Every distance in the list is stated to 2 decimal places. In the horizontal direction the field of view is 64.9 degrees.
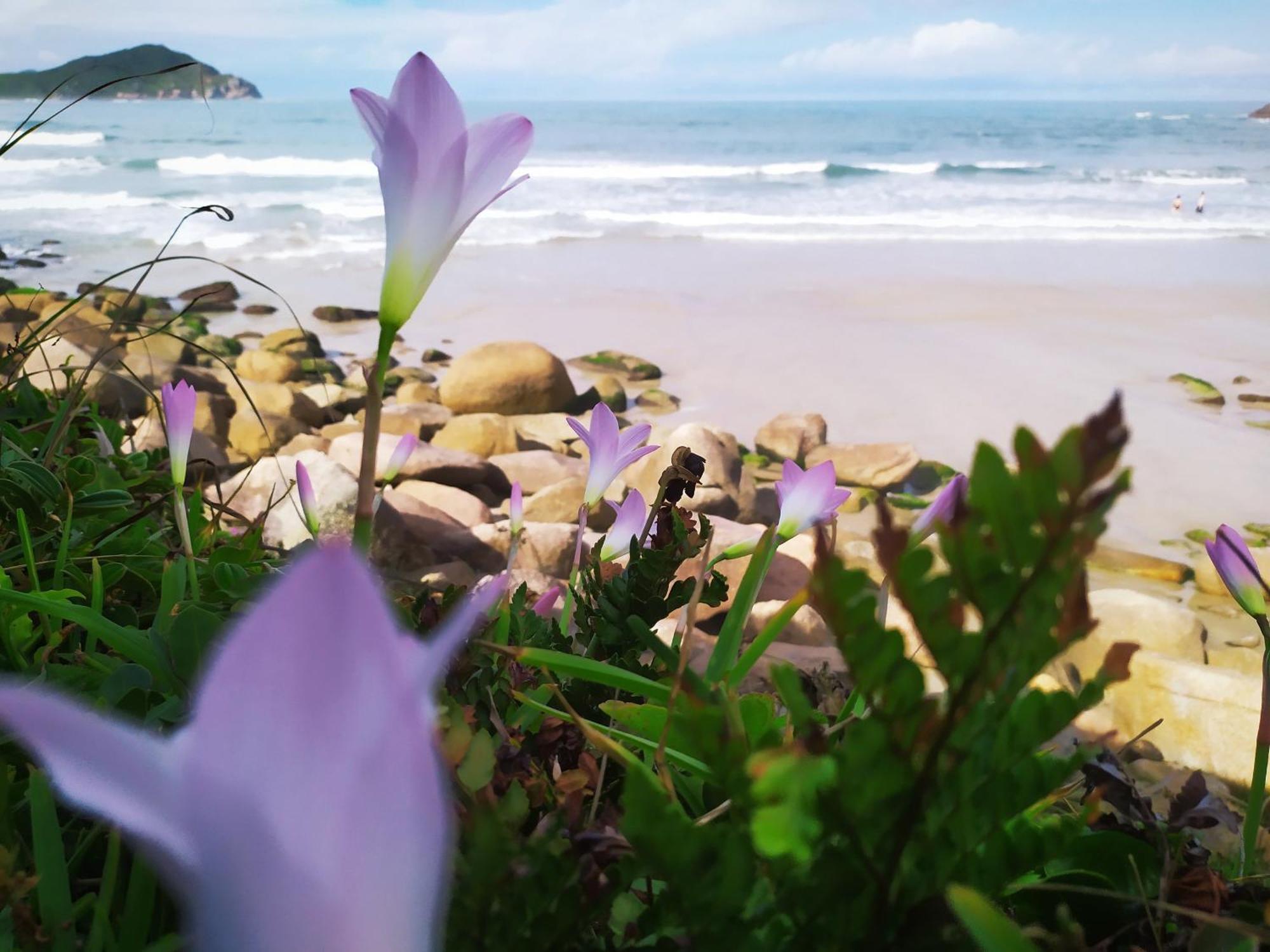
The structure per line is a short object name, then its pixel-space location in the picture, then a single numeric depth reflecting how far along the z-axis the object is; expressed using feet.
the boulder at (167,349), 16.94
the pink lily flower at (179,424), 2.39
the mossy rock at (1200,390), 17.07
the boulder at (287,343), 19.72
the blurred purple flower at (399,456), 2.38
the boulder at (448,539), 9.37
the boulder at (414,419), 14.40
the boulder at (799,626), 7.14
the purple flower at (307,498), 2.38
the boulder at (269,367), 17.76
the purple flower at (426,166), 1.28
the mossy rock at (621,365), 18.67
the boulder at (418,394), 16.90
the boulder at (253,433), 13.02
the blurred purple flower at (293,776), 0.56
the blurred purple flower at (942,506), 1.59
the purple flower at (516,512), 2.47
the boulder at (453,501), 10.44
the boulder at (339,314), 23.25
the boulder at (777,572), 8.87
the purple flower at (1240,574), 1.84
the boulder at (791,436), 14.37
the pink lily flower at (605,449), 2.25
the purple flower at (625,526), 2.36
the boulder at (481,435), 13.70
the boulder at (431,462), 11.51
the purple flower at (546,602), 2.20
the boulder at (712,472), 11.31
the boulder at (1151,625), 8.96
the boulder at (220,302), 23.08
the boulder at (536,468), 12.59
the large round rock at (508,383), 16.19
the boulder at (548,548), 8.59
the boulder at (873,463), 13.20
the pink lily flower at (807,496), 2.08
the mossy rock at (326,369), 17.76
